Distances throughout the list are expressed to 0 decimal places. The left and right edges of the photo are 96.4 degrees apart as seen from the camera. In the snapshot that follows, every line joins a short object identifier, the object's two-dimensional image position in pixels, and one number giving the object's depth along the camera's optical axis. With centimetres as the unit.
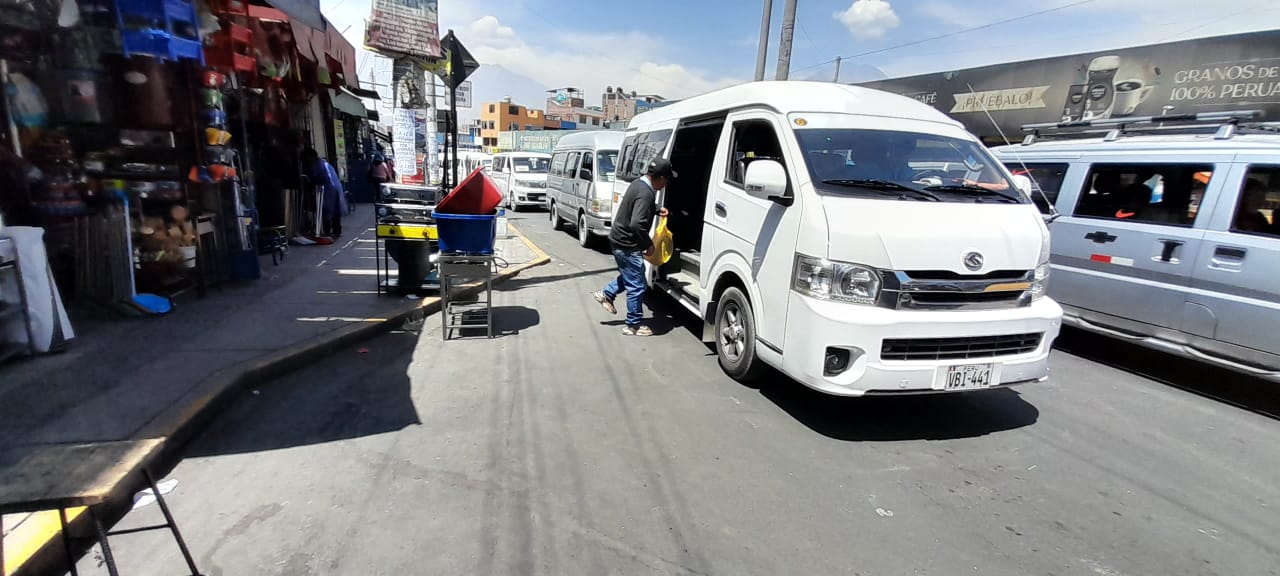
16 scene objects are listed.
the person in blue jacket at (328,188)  999
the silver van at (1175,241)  443
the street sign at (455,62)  735
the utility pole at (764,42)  1198
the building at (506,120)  8681
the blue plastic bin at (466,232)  530
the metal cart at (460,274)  540
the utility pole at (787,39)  1053
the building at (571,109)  9012
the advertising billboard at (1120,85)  1139
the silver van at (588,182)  1102
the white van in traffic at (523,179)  1961
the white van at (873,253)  350
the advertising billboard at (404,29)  1070
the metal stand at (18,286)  397
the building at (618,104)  8419
